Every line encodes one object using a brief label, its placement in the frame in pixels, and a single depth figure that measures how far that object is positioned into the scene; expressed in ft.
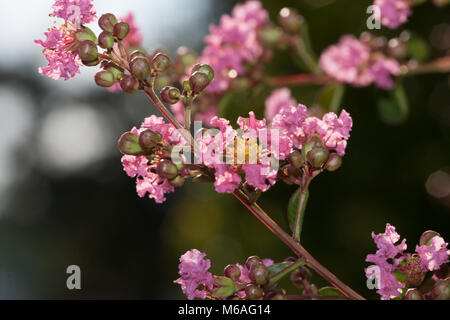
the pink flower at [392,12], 2.04
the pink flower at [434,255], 1.58
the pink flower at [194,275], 1.58
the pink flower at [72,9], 1.58
